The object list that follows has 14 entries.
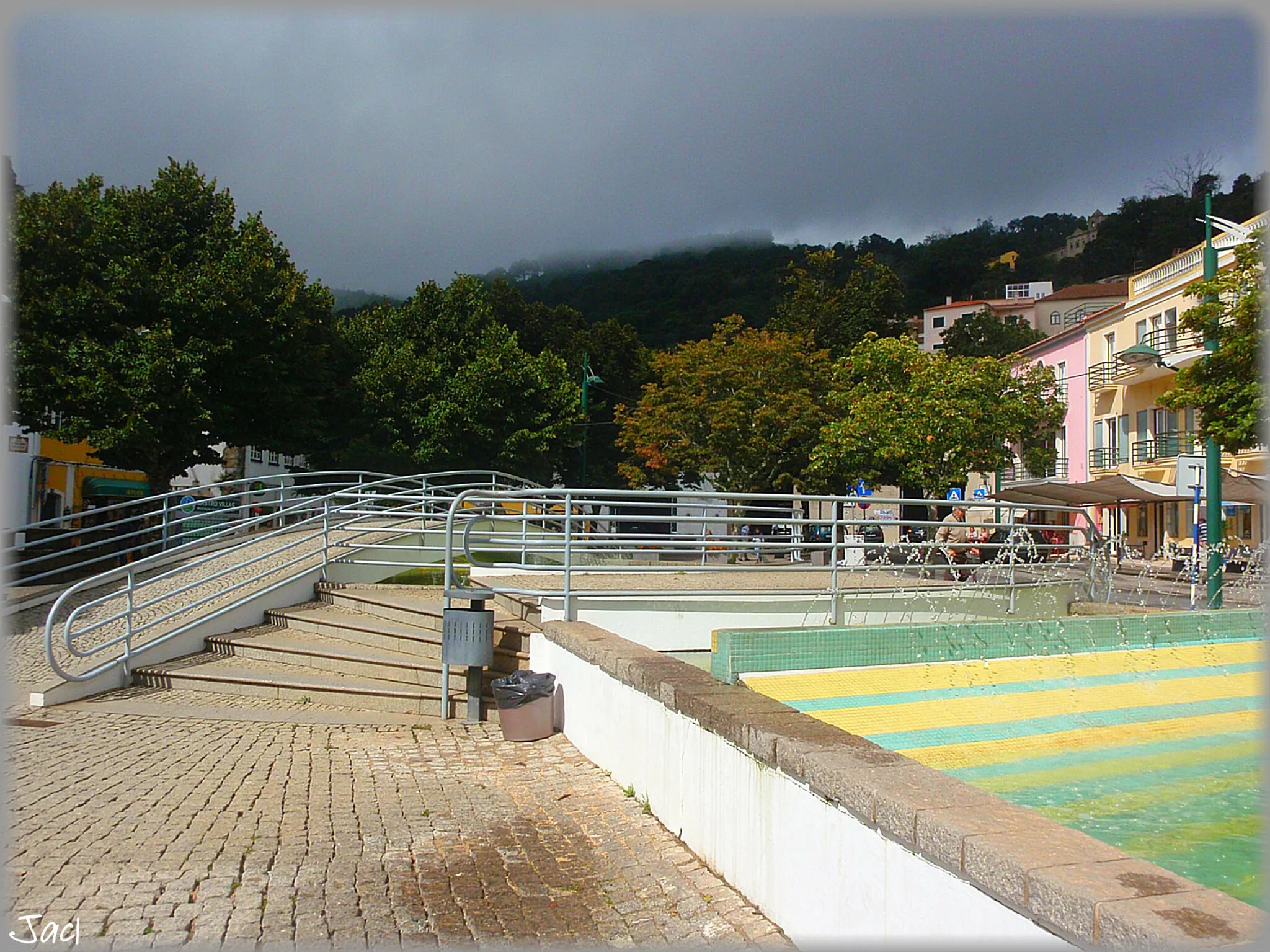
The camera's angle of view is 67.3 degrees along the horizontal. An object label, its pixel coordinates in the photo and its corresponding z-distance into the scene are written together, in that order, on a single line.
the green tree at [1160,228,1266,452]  14.77
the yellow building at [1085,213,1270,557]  34.81
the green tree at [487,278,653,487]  46.16
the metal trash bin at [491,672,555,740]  7.60
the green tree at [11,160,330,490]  17.83
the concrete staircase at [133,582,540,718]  9.03
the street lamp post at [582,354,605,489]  34.03
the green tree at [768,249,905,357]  50.66
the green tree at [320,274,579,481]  28.11
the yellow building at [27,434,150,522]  26.39
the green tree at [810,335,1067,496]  29.17
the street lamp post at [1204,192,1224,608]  14.68
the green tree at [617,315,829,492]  32.50
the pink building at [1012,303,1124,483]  45.22
